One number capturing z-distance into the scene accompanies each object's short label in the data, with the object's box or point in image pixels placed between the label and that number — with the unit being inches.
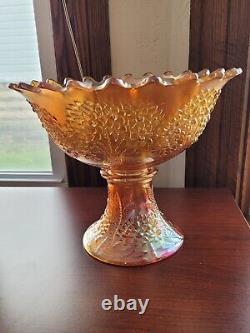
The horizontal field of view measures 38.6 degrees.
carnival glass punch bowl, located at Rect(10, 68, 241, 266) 16.7
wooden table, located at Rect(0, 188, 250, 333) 17.5
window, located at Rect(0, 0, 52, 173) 34.6
